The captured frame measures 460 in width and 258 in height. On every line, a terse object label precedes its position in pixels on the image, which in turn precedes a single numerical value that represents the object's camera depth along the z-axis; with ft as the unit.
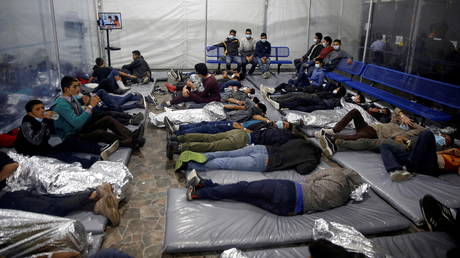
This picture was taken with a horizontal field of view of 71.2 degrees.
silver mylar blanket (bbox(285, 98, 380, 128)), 17.66
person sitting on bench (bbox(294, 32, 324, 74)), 31.09
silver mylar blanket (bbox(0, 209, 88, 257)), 6.92
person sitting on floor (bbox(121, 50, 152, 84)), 27.09
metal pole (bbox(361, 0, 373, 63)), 28.19
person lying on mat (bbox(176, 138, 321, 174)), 12.45
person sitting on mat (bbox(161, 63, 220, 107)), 19.58
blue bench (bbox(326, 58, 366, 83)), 26.71
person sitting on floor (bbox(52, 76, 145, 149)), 13.21
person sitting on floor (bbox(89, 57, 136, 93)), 23.29
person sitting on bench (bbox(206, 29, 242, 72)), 32.83
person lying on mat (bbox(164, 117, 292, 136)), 15.01
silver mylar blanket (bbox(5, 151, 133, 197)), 9.90
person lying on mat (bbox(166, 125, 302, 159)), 13.46
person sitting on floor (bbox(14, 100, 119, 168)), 11.27
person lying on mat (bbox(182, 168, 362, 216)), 9.91
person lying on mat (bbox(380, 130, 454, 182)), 12.07
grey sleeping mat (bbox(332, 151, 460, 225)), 10.73
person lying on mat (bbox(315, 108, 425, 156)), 14.53
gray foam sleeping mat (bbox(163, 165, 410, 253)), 8.80
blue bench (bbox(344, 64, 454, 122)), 18.11
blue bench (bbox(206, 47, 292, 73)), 33.60
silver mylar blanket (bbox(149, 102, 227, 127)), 17.47
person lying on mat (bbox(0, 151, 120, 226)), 8.79
